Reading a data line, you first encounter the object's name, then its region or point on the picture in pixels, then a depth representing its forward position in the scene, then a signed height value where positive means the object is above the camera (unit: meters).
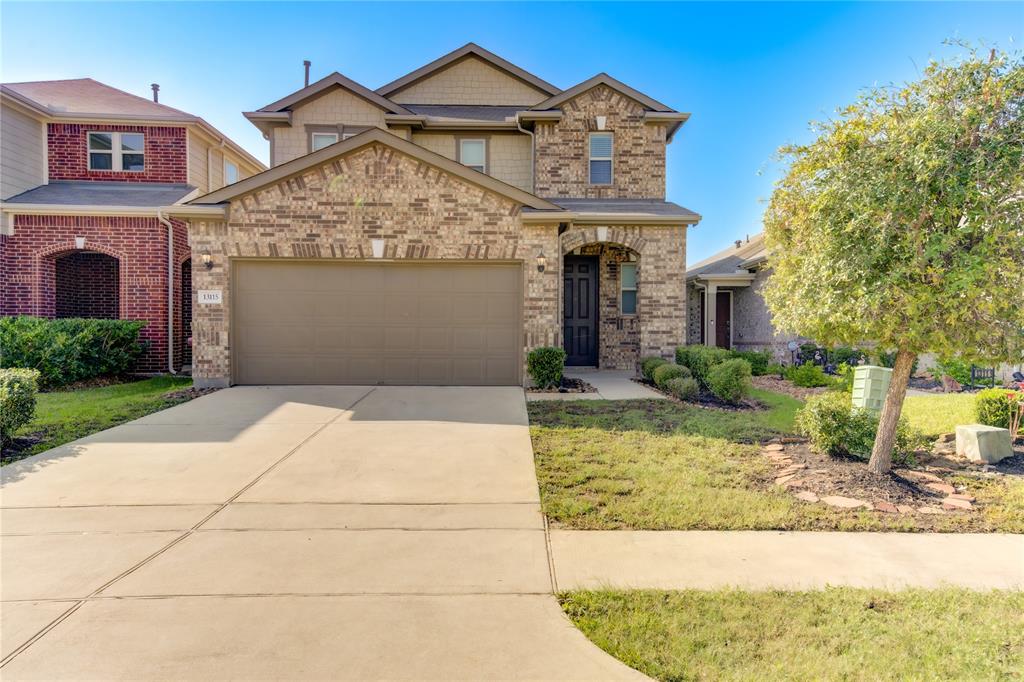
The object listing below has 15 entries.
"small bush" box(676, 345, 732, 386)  10.20 -0.56
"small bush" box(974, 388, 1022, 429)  6.59 -0.98
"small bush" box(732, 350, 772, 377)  13.30 -0.77
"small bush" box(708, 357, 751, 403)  9.07 -0.87
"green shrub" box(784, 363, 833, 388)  11.48 -1.04
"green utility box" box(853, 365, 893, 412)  6.89 -0.76
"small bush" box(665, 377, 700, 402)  9.18 -1.04
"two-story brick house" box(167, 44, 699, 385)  9.91 +1.22
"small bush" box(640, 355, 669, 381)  11.04 -0.73
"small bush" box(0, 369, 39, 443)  5.93 -0.83
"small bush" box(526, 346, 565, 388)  9.83 -0.66
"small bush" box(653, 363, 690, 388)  9.97 -0.81
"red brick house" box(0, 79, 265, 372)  11.98 +2.92
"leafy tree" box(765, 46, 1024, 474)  4.33 +1.02
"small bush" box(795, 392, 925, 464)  5.64 -1.12
